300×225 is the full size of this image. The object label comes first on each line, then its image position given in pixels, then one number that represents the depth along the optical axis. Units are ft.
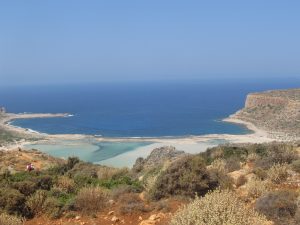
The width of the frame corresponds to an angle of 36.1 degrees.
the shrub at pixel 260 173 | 46.29
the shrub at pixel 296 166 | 47.73
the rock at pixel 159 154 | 107.54
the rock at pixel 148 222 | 32.59
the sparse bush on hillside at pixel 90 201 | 38.99
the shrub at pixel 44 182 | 47.29
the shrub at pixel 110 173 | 62.13
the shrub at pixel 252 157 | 60.55
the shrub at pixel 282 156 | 53.08
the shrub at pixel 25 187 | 43.38
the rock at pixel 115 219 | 35.09
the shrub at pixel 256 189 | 38.78
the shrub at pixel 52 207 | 37.83
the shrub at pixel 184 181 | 40.68
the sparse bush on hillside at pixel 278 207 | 30.92
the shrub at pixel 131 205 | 36.83
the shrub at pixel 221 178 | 42.17
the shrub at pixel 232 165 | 53.83
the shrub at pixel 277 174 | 44.77
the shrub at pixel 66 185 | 48.98
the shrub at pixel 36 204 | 39.34
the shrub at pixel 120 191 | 41.75
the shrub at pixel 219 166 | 48.73
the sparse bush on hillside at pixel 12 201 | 38.47
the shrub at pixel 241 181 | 44.93
